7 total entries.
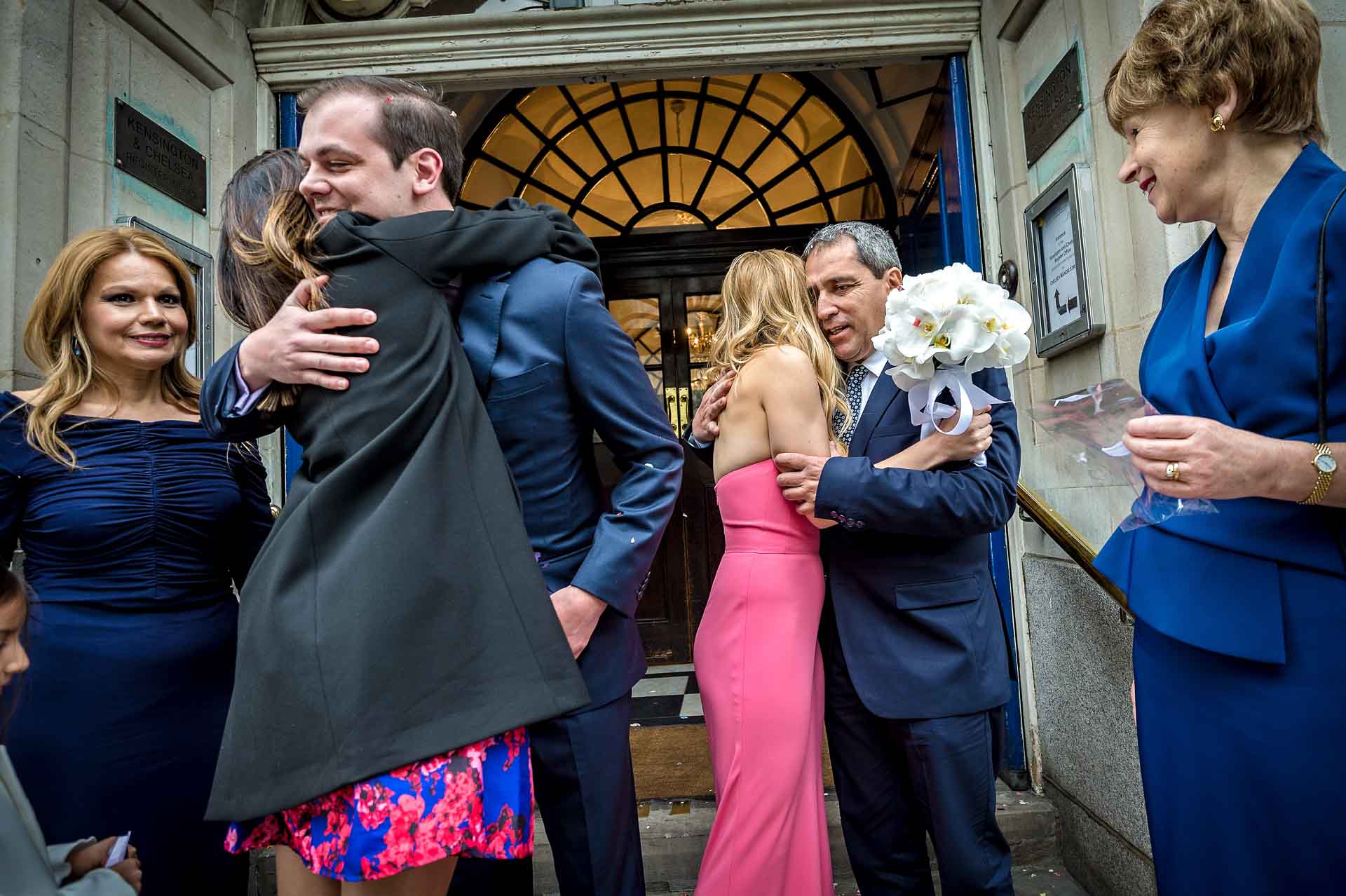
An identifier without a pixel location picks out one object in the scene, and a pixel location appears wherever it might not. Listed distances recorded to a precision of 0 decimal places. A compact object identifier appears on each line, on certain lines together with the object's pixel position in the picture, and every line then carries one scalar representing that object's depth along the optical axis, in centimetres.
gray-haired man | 186
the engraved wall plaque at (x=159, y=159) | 299
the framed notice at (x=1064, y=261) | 268
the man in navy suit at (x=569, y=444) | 132
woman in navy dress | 176
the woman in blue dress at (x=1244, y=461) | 111
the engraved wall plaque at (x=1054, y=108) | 278
